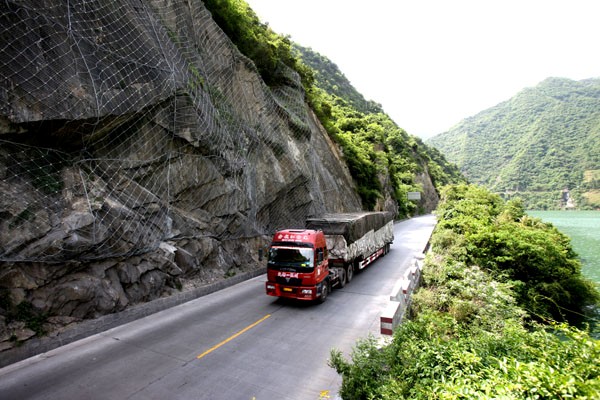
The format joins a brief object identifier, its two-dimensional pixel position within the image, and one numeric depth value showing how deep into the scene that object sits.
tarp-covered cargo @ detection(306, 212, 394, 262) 13.08
